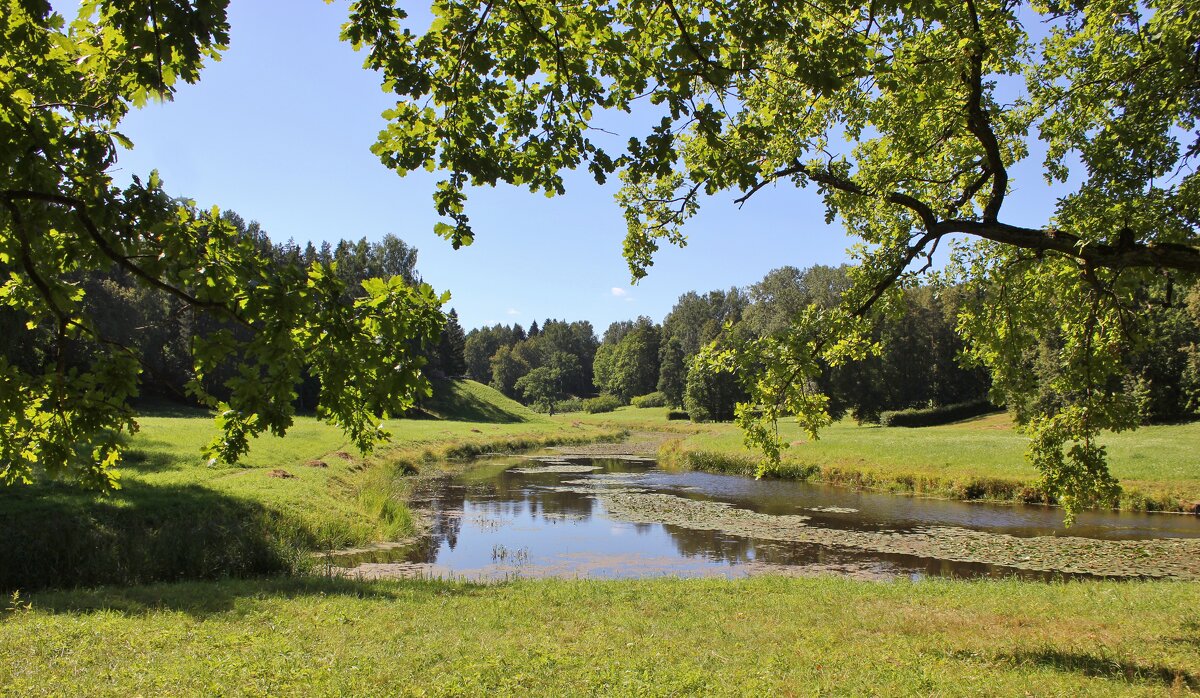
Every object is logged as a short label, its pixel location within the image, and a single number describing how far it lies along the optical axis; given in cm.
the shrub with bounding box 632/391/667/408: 11394
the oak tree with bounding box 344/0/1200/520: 625
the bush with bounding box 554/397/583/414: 12162
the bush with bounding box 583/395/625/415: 11644
